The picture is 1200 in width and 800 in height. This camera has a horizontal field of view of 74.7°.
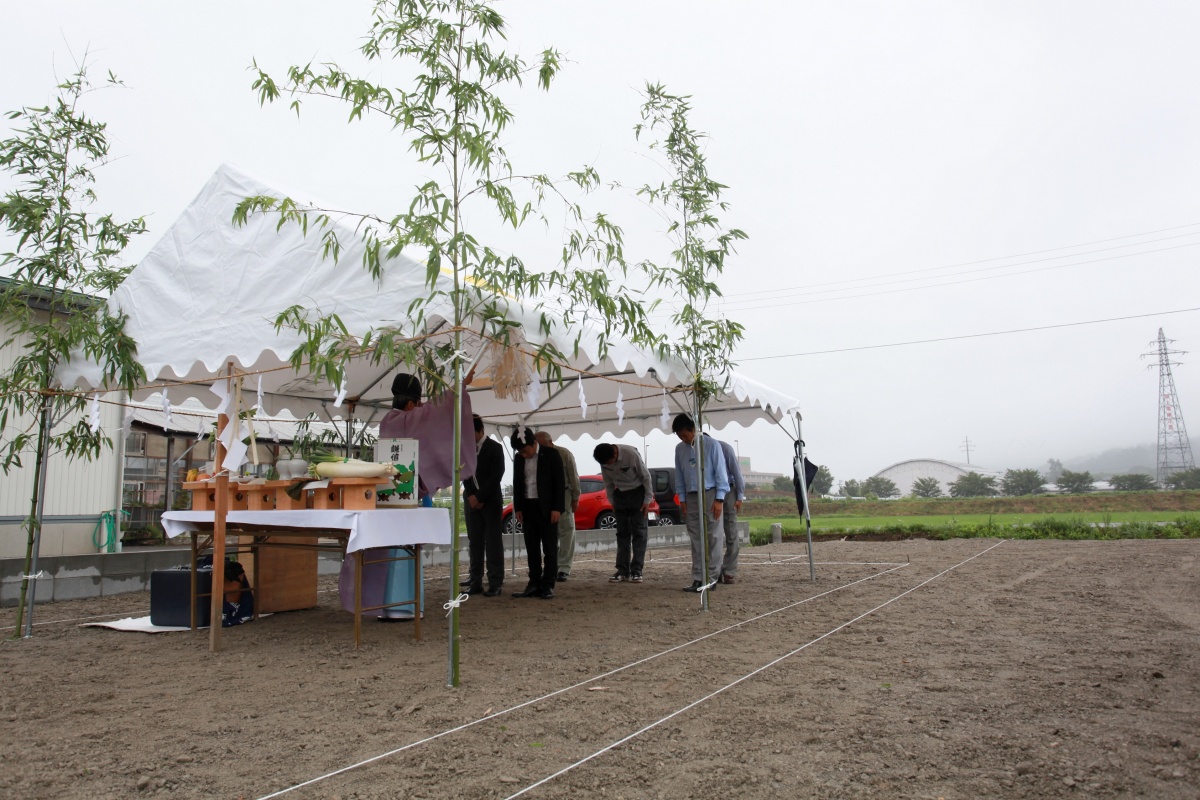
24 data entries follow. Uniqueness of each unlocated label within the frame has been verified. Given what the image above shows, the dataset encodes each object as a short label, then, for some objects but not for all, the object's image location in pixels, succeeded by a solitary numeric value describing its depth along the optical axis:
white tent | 4.38
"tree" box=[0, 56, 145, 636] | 5.30
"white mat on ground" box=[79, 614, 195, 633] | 5.63
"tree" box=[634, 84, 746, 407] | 6.06
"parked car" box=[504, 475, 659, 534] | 15.37
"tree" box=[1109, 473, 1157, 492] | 41.94
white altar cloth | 4.41
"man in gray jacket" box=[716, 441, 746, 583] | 7.54
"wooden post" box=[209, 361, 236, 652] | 4.70
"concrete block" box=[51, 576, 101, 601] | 7.57
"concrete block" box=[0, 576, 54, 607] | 7.27
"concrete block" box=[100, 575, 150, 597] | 8.03
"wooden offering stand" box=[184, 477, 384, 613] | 4.62
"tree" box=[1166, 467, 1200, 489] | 42.34
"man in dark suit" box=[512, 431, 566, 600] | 6.82
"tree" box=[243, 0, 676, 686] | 3.77
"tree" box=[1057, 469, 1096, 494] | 46.38
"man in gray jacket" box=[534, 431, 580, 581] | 8.14
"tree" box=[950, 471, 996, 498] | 49.75
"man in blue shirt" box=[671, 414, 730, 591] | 6.70
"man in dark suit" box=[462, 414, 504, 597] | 6.93
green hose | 10.24
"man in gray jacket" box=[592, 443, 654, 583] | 8.12
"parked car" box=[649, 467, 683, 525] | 15.83
